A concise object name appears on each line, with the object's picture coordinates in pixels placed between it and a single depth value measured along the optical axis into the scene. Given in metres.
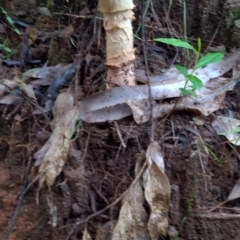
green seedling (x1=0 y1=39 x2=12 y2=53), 0.34
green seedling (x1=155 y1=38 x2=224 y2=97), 0.27
